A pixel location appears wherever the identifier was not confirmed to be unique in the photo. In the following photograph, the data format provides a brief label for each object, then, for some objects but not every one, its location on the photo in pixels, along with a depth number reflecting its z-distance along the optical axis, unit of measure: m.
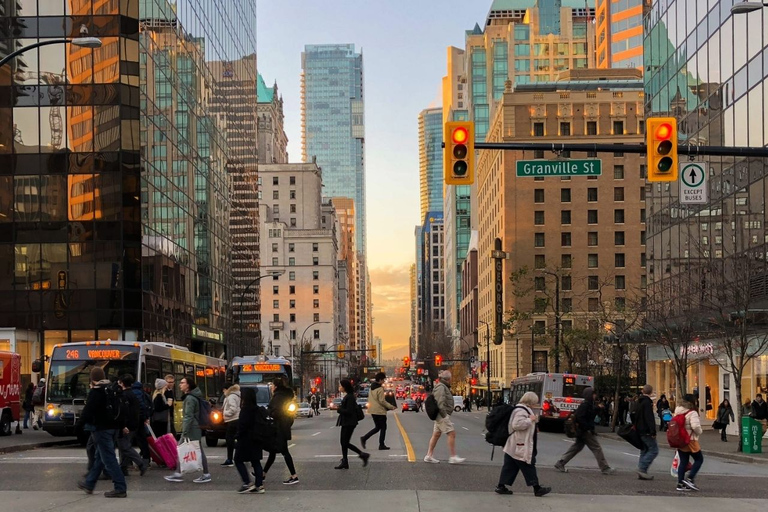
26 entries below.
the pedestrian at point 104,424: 13.27
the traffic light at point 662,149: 16.48
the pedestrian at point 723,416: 32.19
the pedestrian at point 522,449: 13.24
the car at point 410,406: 76.82
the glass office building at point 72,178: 46.56
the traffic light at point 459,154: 16.48
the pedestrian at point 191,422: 15.22
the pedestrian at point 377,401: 19.44
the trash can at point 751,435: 25.89
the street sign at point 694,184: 18.33
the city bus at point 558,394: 41.72
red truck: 29.95
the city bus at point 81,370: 26.42
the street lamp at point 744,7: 18.17
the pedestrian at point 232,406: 17.02
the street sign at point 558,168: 17.39
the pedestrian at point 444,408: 17.80
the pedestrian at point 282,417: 14.55
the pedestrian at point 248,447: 13.74
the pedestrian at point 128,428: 15.57
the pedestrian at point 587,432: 17.28
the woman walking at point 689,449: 14.91
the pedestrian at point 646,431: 16.48
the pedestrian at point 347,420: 17.27
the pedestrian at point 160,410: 19.38
